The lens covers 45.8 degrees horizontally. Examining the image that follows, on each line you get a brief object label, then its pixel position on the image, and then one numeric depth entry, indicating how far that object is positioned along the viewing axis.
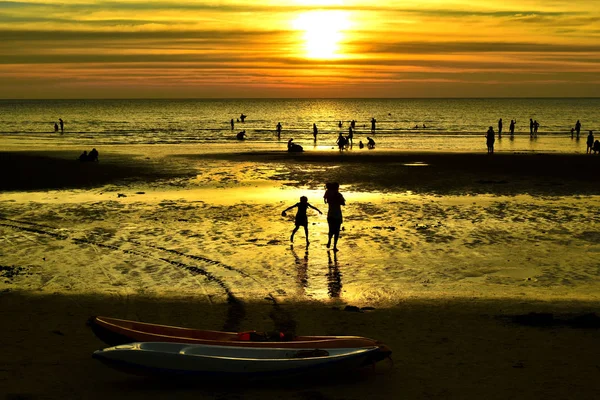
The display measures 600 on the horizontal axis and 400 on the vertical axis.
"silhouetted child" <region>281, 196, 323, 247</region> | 19.86
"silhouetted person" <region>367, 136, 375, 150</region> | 61.38
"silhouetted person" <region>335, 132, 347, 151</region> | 59.50
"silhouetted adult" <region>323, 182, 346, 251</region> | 18.92
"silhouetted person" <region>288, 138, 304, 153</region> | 56.77
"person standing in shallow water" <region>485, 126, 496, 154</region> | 54.06
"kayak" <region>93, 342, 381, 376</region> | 9.47
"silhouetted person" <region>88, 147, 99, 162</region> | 46.38
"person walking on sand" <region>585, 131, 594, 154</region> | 54.75
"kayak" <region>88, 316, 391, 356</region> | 9.98
